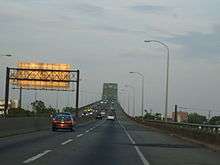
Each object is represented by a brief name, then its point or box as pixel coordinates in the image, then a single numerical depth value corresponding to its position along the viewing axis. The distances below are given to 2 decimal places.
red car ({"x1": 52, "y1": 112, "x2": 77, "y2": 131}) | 49.00
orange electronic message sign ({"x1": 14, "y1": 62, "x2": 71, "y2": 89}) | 87.19
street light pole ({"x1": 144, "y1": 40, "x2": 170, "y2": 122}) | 56.97
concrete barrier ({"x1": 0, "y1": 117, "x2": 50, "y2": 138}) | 36.08
